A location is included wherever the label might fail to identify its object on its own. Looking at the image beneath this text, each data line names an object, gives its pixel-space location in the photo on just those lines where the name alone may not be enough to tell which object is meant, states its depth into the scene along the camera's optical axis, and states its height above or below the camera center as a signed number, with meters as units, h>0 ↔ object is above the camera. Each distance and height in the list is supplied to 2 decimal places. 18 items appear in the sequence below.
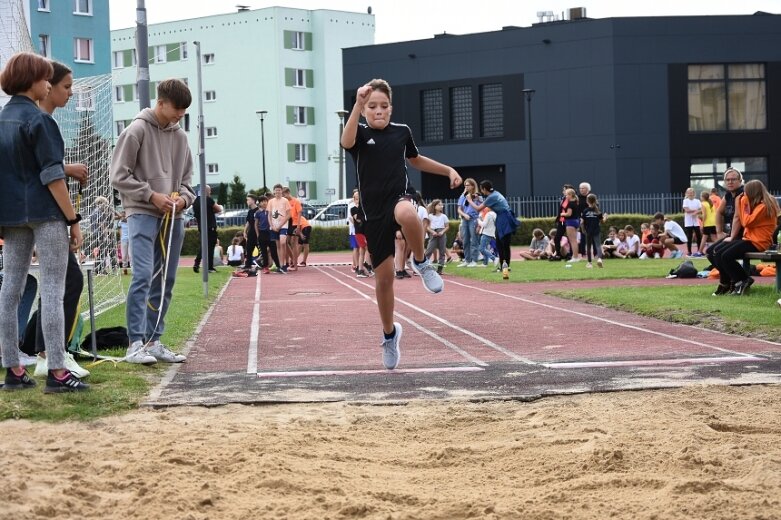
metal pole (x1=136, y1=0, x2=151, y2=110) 12.79 +1.95
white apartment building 74.06 +8.78
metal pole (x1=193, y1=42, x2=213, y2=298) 16.52 +0.24
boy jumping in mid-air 7.06 +0.21
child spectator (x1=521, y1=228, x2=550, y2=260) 28.80 -1.08
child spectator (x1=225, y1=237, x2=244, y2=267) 27.91 -1.04
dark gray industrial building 47.88 +4.52
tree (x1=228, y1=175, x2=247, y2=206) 64.29 +1.23
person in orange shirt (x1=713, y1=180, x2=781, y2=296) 13.29 -0.36
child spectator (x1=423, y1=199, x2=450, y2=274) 23.23 -0.44
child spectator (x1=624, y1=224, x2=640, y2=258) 27.97 -1.10
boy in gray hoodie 7.73 +0.15
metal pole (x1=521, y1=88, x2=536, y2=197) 47.93 +4.53
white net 12.01 +0.94
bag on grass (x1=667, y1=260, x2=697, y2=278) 18.58 -1.17
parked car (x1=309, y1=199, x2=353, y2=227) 45.03 -0.07
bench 12.83 -0.69
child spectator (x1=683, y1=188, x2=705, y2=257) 27.88 -0.38
